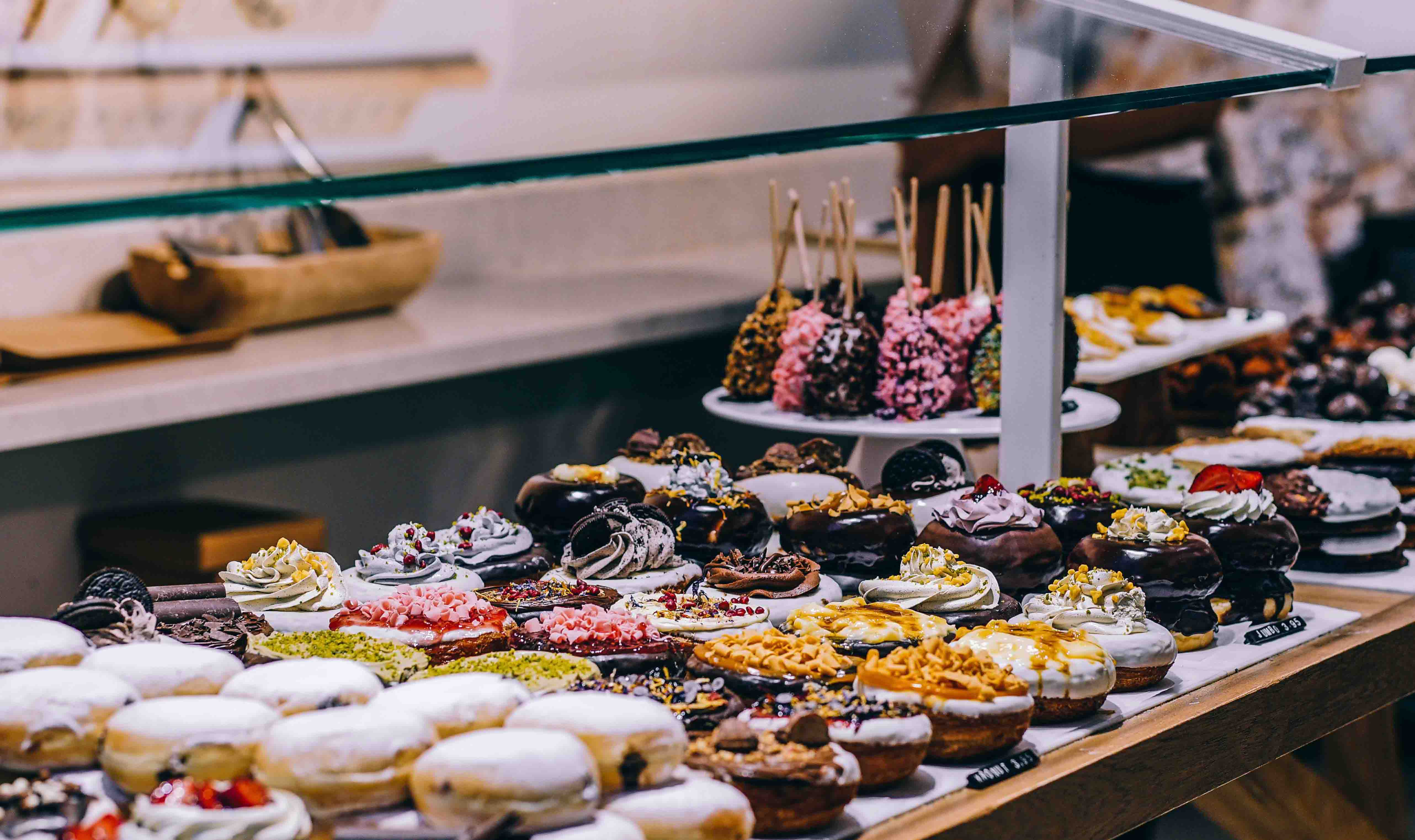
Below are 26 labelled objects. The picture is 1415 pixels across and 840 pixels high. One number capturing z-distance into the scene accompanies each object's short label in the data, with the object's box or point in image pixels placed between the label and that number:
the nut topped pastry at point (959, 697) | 1.87
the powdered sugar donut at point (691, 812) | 1.73
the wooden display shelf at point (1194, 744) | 1.84
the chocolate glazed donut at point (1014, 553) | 2.11
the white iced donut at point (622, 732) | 1.75
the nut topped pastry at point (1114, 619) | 1.99
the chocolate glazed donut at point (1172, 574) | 2.07
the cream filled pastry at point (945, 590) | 2.05
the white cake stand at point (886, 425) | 2.48
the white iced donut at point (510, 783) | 1.70
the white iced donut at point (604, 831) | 1.69
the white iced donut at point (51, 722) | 1.79
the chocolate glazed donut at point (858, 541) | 2.16
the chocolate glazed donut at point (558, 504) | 2.24
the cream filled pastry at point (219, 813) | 1.68
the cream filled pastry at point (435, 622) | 1.98
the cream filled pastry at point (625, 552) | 2.14
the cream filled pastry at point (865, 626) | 1.97
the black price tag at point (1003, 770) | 1.85
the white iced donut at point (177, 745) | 1.76
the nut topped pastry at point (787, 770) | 1.77
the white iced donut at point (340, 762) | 1.74
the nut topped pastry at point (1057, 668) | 1.92
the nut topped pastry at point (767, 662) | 1.90
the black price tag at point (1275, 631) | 2.10
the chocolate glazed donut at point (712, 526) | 2.20
